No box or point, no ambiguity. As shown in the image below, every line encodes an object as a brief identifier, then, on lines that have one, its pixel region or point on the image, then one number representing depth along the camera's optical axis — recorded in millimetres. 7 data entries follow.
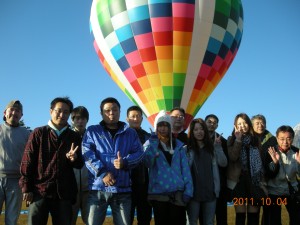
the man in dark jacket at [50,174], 3518
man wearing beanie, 4266
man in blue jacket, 3648
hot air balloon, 11125
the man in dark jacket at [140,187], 4366
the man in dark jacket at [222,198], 4938
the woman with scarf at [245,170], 4609
